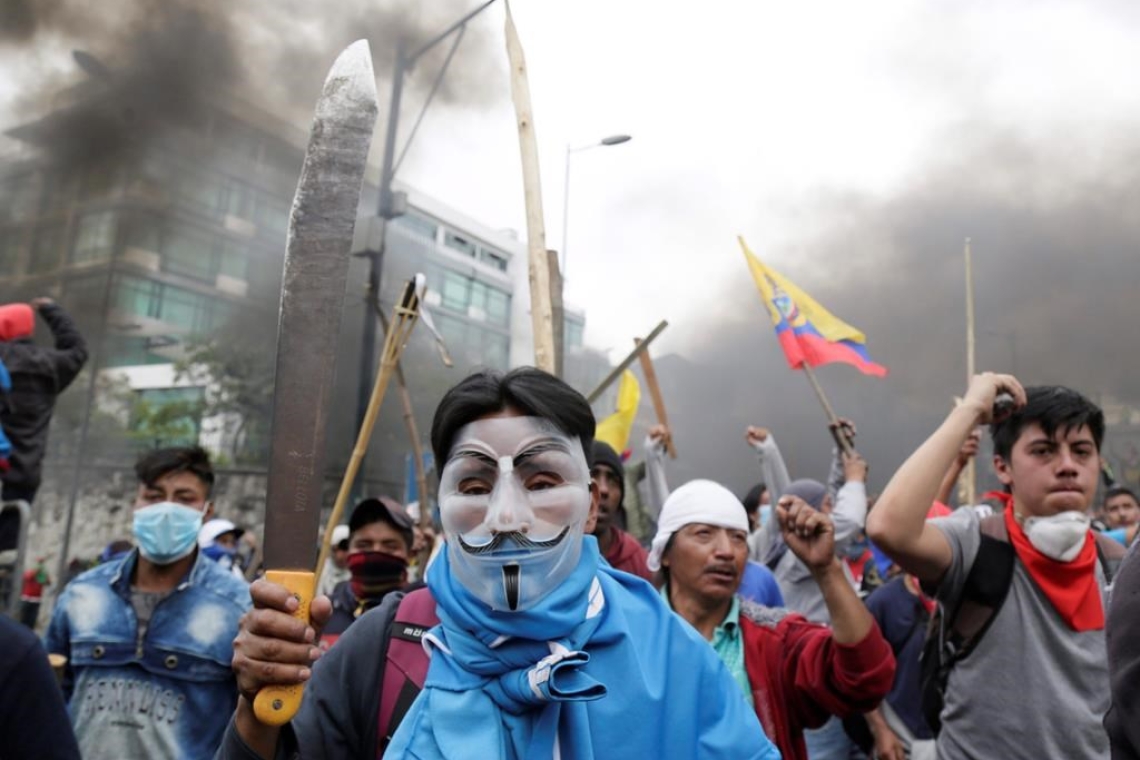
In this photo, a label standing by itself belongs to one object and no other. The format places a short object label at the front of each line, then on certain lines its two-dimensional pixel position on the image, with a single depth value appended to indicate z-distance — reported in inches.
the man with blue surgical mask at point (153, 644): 106.6
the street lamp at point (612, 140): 439.9
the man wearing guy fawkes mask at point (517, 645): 56.1
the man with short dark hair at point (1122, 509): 234.1
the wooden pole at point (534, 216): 139.2
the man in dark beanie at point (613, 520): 147.7
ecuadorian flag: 228.4
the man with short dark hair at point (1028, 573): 90.4
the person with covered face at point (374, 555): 148.0
